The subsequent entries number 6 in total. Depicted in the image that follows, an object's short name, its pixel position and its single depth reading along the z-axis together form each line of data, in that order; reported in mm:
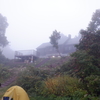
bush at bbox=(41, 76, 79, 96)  7375
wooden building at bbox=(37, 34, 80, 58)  38375
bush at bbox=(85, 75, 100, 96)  6700
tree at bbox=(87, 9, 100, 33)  27606
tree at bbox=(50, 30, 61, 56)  25250
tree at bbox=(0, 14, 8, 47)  39000
